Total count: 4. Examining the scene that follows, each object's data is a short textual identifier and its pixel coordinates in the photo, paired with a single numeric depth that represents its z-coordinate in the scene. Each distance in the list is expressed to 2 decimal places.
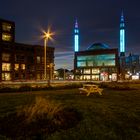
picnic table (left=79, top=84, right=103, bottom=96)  11.97
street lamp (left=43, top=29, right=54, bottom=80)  18.97
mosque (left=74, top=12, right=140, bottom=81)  72.25
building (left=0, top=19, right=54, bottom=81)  53.13
